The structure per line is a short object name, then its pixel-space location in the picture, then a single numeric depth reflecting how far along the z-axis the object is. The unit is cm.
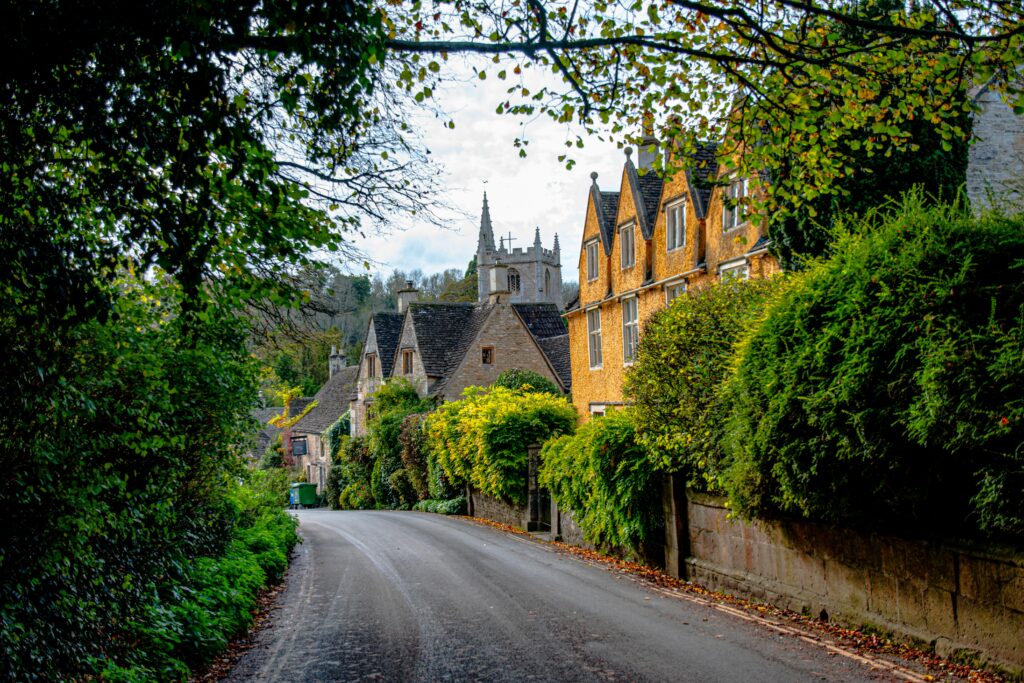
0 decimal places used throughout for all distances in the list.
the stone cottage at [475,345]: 4403
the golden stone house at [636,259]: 2354
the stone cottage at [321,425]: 6062
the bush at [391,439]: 3972
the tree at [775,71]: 737
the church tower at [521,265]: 10114
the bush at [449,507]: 3222
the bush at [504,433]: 2572
